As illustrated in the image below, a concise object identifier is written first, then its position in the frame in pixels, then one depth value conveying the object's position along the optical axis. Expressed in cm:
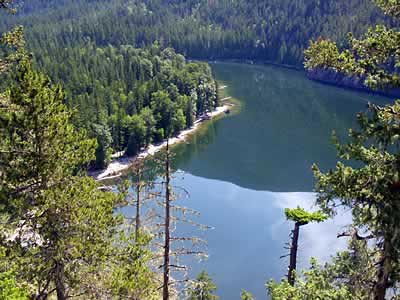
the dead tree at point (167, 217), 1741
